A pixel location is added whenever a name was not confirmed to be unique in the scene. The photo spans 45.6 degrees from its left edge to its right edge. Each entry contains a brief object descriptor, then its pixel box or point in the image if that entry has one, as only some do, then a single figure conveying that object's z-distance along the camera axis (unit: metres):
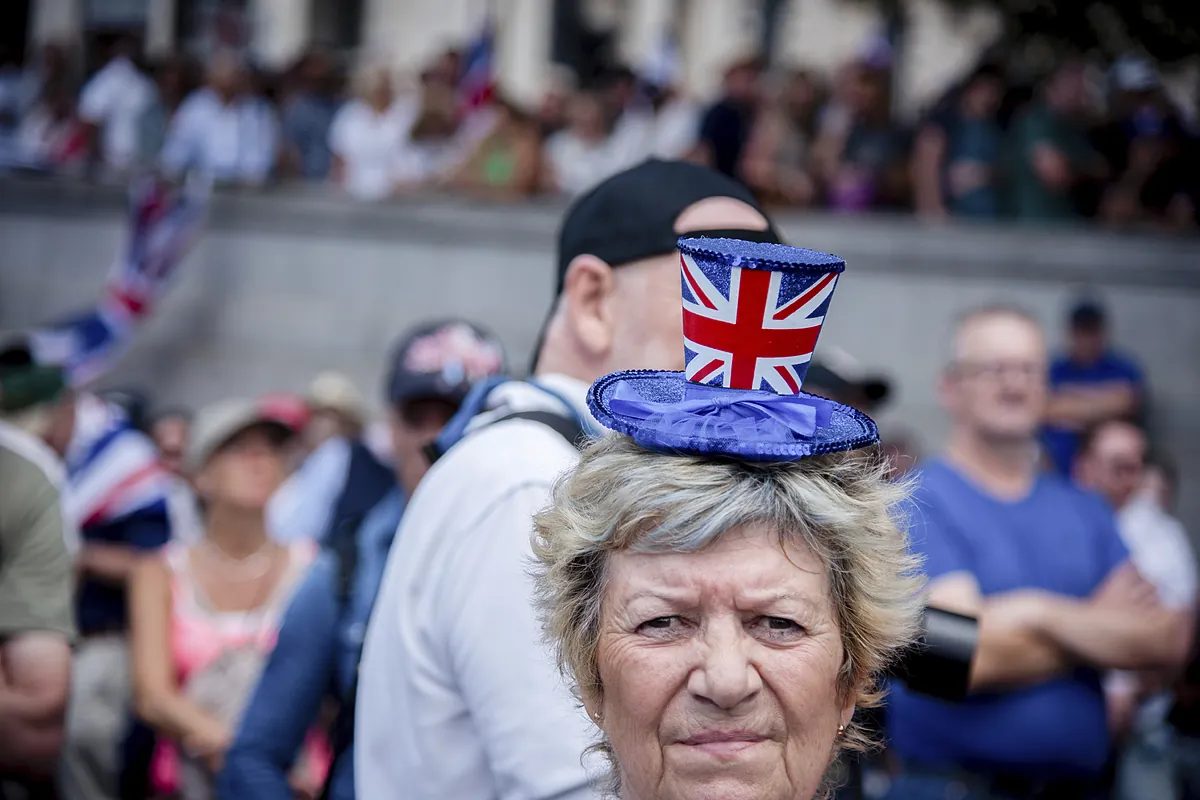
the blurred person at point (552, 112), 13.62
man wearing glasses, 3.54
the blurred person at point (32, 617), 3.41
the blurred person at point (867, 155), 11.29
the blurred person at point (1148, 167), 10.81
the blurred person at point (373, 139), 13.15
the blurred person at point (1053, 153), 10.52
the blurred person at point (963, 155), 10.69
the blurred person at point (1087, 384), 8.46
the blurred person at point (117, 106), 14.51
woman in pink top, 4.55
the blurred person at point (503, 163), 12.52
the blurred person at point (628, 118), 12.55
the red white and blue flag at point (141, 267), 12.72
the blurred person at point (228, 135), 13.67
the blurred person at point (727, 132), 11.14
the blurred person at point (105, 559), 4.96
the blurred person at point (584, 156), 12.59
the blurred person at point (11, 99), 15.66
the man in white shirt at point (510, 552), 2.10
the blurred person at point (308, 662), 3.52
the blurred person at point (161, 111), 14.30
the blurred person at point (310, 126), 13.62
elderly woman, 1.74
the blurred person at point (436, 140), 13.00
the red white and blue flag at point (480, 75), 12.91
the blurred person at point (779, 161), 11.24
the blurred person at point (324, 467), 5.62
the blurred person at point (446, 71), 13.26
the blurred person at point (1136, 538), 5.72
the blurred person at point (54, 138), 14.62
